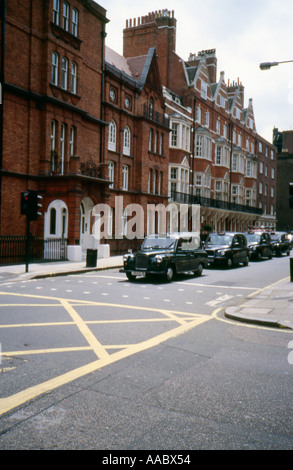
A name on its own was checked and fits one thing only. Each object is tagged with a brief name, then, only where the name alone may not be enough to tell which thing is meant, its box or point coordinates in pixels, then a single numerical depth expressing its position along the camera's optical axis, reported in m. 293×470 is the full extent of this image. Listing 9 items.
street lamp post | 11.42
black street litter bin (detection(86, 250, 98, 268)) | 19.41
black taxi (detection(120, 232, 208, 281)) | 14.84
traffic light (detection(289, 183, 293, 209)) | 10.59
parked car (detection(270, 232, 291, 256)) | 30.61
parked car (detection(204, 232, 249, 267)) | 20.41
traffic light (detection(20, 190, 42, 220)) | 16.95
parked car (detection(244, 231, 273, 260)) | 25.92
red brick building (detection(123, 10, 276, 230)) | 38.12
